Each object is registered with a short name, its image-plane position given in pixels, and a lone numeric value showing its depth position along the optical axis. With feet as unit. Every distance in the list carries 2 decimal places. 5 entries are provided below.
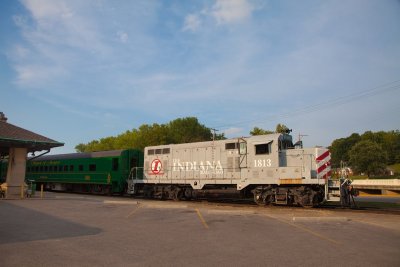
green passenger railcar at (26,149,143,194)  85.87
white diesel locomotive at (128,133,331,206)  55.67
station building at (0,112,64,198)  70.44
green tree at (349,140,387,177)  261.03
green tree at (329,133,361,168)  443.32
